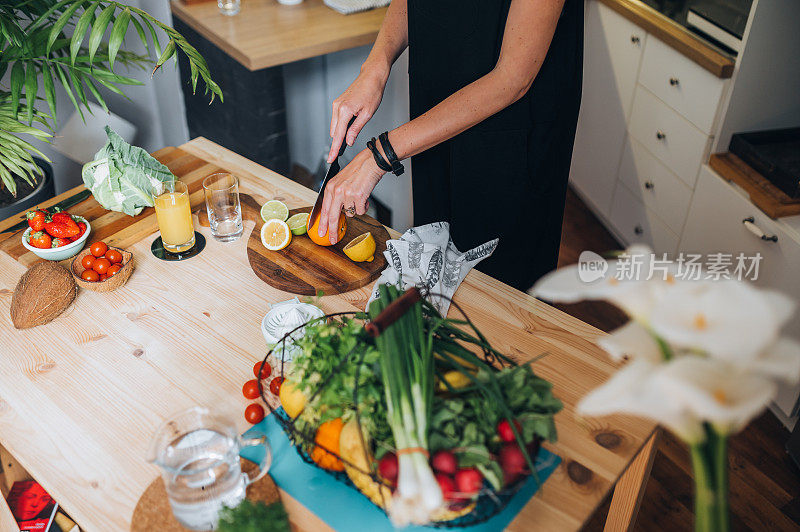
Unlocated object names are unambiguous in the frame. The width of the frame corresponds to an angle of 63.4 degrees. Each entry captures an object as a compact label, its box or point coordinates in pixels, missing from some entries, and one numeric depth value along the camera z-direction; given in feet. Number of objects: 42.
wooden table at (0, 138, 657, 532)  3.22
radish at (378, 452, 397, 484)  2.64
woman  4.48
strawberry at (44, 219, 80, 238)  4.55
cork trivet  3.03
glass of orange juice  4.54
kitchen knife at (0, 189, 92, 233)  4.98
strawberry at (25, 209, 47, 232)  4.54
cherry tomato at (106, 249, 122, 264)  4.46
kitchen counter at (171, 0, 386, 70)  7.24
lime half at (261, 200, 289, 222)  4.89
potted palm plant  4.88
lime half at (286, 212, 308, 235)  4.79
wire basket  2.72
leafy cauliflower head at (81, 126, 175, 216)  4.83
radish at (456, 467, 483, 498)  2.60
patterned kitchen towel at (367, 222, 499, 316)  4.33
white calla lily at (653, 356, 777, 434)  1.76
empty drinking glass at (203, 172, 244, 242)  4.76
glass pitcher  2.95
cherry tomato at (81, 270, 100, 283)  4.32
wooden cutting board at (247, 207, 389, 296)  4.38
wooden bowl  4.30
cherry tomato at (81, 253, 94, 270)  4.39
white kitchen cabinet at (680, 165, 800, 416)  6.68
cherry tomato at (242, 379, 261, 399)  3.62
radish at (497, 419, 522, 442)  2.78
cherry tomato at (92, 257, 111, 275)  4.35
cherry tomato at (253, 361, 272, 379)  3.69
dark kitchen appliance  6.85
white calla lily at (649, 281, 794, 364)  1.81
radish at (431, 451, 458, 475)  2.64
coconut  4.09
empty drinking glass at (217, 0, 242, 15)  7.96
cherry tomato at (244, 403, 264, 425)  3.50
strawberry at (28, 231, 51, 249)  4.49
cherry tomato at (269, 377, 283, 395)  3.58
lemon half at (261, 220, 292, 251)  4.63
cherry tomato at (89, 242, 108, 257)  4.45
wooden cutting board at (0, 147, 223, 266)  4.78
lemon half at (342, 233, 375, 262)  4.48
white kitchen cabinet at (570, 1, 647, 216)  8.85
